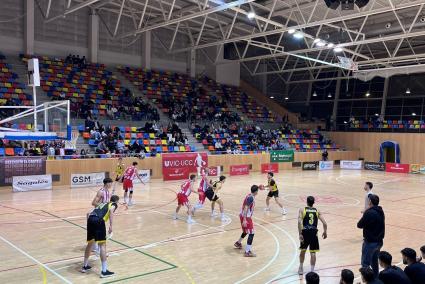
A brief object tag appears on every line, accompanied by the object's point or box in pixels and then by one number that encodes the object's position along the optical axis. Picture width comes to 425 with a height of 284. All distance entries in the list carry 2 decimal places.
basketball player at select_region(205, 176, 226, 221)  13.66
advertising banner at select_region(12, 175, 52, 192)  19.88
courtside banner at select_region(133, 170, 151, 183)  24.38
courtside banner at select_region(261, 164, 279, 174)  30.75
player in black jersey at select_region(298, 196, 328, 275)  8.37
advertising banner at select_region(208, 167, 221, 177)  27.47
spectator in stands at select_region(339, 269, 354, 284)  5.10
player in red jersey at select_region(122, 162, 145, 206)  16.22
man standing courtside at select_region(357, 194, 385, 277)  7.67
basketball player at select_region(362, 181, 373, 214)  10.55
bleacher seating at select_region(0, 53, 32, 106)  25.06
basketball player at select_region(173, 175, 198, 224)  13.38
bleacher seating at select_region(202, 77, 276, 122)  40.69
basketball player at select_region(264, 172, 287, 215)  15.29
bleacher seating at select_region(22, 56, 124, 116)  28.80
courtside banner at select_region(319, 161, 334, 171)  34.83
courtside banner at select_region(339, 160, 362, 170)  36.72
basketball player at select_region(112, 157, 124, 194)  18.31
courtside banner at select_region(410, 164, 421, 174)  33.37
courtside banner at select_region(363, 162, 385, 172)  35.34
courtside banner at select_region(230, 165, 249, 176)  28.81
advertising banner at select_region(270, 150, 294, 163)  32.44
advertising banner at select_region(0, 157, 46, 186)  19.81
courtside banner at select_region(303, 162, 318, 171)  34.13
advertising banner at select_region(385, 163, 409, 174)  33.94
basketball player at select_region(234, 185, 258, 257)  9.90
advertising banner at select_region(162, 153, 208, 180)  25.36
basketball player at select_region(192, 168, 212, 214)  14.50
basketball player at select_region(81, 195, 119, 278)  8.25
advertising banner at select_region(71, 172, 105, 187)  21.70
